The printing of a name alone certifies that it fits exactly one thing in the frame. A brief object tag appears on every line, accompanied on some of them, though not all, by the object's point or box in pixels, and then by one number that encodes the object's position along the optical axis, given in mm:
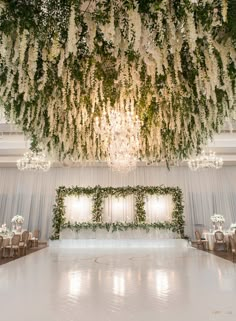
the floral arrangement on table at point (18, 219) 10186
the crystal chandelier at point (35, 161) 9031
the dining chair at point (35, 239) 11156
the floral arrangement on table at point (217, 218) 9698
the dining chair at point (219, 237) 9176
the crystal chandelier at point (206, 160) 8816
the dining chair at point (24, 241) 8774
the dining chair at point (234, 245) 6512
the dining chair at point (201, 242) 10391
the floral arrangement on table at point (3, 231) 8978
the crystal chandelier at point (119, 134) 4844
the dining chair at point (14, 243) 7879
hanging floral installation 2604
